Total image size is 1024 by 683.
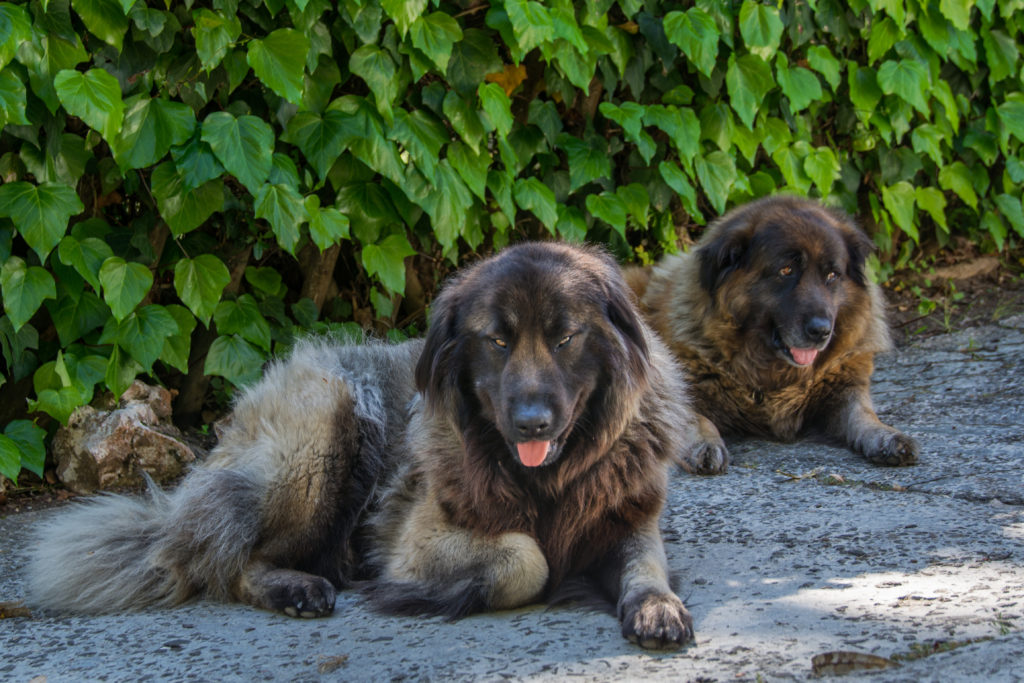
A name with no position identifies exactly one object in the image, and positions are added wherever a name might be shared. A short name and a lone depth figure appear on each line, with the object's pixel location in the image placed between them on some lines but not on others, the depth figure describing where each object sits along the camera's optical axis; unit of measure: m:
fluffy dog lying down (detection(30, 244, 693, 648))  3.29
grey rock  4.78
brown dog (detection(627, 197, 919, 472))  5.21
